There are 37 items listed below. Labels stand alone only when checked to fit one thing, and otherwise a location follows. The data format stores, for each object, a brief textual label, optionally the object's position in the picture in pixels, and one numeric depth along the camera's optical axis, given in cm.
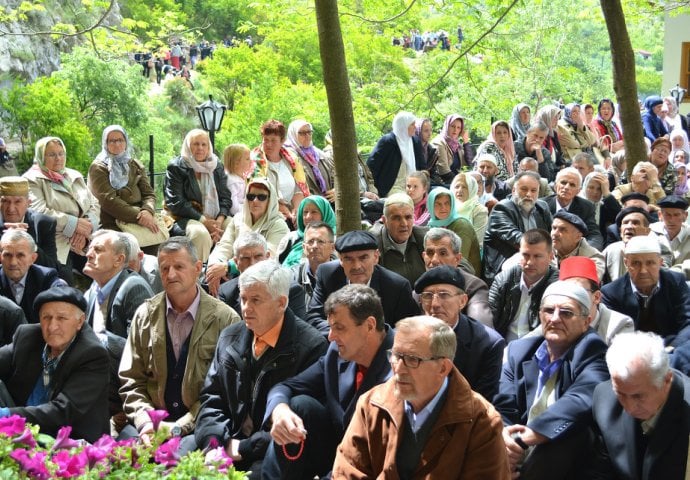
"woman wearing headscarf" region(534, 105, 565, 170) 1445
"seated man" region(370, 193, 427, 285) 797
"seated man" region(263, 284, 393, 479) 516
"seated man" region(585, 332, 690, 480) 456
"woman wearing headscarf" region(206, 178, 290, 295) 878
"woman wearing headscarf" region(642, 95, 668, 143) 1898
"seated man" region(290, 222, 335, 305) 750
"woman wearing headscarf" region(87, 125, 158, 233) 963
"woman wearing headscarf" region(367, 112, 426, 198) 1195
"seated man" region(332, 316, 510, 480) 424
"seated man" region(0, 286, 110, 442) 555
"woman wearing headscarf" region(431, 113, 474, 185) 1310
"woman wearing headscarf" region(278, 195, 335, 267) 845
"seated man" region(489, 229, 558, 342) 692
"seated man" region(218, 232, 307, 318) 718
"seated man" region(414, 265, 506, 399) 567
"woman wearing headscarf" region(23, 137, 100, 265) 937
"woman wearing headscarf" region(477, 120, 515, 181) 1273
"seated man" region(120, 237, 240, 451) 602
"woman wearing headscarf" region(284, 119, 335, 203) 1098
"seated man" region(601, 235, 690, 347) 684
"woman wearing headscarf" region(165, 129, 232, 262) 989
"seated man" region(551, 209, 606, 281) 775
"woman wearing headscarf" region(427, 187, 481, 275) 900
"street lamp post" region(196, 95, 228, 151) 1268
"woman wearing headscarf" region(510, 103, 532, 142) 1477
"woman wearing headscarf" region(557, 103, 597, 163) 1524
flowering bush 344
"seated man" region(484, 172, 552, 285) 902
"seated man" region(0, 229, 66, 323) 739
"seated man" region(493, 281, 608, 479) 500
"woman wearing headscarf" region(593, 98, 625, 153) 1719
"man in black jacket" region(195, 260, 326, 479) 561
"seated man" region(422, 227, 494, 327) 700
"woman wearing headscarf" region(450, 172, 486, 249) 977
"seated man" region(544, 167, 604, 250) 954
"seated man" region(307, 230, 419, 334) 682
